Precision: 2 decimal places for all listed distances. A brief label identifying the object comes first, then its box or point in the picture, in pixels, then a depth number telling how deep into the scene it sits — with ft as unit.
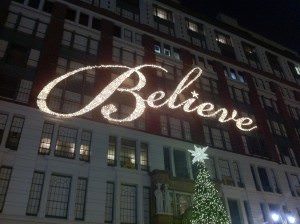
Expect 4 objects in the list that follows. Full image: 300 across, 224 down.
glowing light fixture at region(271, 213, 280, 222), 80.12
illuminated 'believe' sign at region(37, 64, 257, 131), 89.97
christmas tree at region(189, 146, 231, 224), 80.79
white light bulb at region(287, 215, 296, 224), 82.51
